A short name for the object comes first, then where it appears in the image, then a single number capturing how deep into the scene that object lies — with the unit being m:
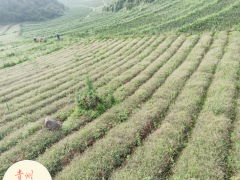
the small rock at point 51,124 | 8.41
